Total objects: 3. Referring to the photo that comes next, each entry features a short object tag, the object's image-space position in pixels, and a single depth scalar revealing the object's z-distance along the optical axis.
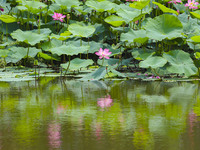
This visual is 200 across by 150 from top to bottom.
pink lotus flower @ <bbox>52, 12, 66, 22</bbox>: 12.98
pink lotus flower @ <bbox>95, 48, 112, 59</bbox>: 10.37
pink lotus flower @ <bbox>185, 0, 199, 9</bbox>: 12.08
